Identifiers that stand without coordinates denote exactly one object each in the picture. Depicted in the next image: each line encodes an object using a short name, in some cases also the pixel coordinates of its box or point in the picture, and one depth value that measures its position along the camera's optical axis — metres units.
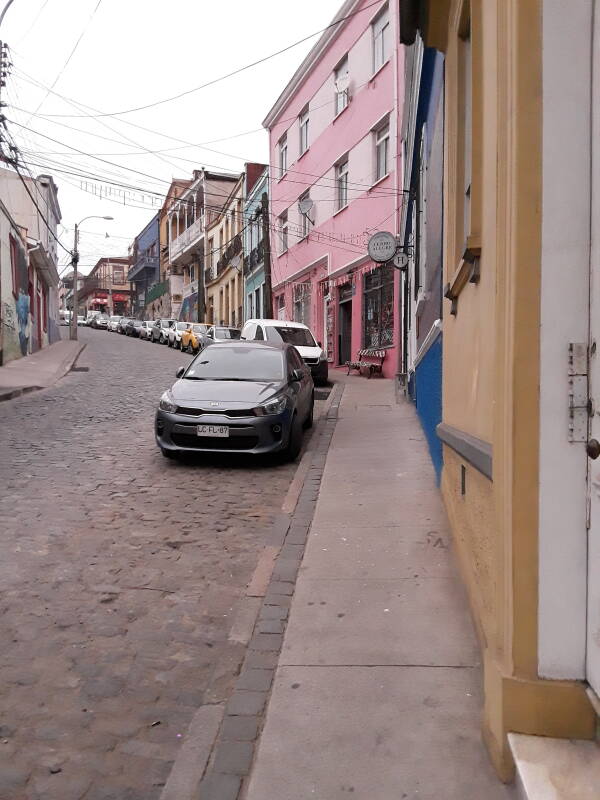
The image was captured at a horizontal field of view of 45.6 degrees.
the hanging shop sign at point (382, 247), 16.17
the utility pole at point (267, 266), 23.68
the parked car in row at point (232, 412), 8.31
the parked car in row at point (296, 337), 17.94
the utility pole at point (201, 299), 45.63
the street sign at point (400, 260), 16.31
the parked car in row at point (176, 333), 34.76
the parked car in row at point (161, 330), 39.34
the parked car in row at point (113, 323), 58.88
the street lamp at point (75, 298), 37.59
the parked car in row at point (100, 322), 64.56
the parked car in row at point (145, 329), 45.19
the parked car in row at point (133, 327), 49.38
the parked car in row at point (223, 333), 27.45
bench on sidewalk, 19.77
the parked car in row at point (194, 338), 29.84
